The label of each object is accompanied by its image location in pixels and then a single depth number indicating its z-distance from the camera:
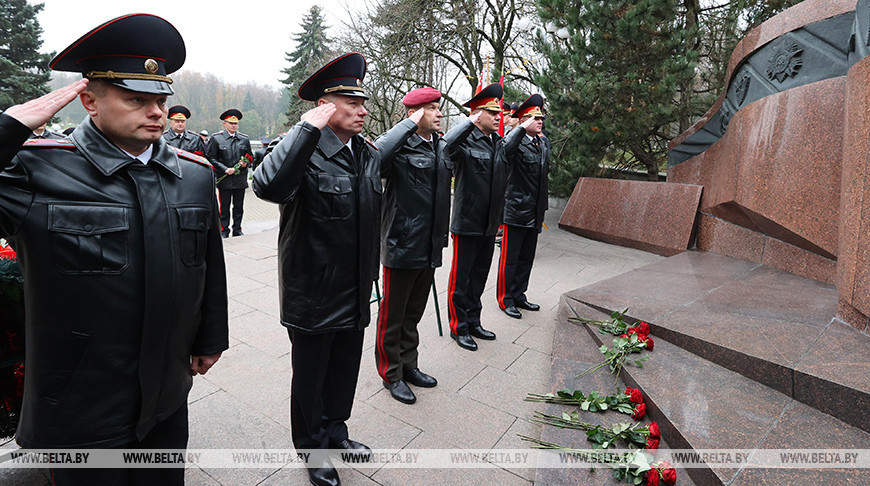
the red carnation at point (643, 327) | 3.66
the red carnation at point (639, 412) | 2.89
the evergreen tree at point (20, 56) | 15.51
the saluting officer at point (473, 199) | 4.20
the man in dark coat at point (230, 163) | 9.07
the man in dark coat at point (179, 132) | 8.49
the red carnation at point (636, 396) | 2.97
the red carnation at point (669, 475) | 2.24
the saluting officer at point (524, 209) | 5.00
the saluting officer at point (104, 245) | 1.43
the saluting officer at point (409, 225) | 3.31
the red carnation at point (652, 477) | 2.31
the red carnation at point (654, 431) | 2.62
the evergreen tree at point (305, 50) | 29.25
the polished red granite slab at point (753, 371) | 2.46
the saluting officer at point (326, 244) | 2.33
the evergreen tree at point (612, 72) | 7.52
